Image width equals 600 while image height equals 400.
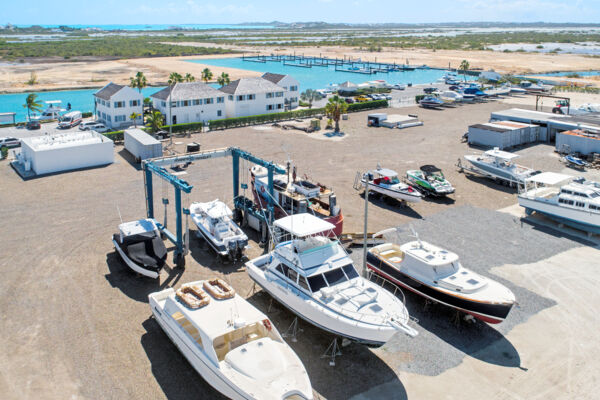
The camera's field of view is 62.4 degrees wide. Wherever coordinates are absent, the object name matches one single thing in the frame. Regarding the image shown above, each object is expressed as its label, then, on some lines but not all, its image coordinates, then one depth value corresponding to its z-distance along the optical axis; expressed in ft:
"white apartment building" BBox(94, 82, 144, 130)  187.32
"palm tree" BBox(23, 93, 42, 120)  194.28
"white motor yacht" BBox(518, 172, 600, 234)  96.07
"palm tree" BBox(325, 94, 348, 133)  183.62
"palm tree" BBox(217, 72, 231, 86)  258.14
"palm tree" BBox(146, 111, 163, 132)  169.65
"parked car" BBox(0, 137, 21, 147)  158.51
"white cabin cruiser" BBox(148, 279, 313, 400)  48.96
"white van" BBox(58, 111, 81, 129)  191.07
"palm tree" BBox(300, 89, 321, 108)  250.78
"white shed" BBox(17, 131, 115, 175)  131.54
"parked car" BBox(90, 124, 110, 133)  179.83
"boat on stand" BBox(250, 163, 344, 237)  92.32
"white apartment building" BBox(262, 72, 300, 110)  225.97
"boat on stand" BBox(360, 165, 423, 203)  108.68
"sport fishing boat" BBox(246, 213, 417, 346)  57.41
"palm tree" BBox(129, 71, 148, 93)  223.75
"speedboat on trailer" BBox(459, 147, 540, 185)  123.85
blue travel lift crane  82.89
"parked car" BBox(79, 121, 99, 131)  181.27
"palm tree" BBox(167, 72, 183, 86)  242.37
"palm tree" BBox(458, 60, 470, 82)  354.17
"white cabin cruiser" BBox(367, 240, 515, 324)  64.28
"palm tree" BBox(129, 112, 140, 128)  180.82
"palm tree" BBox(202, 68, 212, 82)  272.10
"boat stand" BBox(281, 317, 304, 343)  63.63
